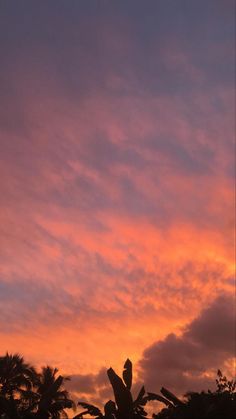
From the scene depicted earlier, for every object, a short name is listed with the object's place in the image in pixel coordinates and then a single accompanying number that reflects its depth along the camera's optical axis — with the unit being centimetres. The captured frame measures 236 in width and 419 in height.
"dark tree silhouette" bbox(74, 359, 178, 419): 2111
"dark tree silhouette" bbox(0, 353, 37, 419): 3294
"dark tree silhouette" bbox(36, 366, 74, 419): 2295
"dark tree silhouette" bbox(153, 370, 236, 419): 1978
